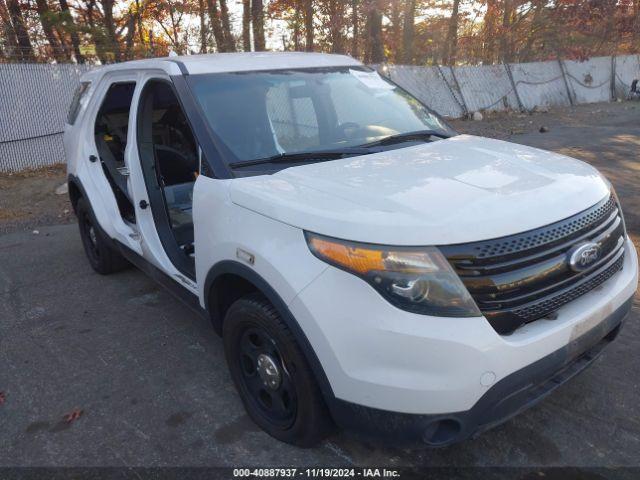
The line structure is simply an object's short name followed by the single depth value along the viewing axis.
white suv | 1.95
